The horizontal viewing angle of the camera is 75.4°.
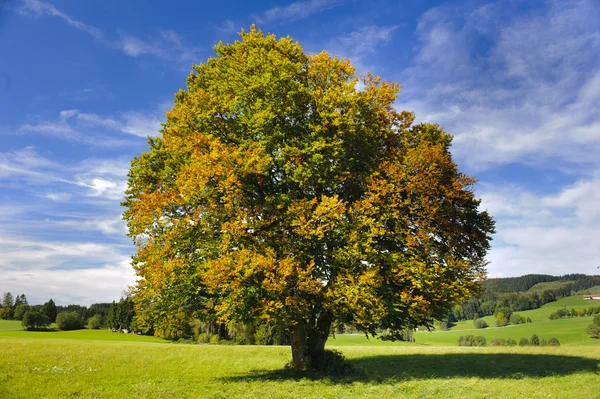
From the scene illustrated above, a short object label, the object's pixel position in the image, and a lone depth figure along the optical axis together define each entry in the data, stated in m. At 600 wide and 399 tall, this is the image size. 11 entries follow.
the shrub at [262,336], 72.06
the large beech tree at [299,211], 20.52
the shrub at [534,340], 98.69
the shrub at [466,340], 108.93
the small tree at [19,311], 141.62
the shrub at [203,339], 83.00
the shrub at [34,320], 117.31
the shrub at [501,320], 154.62
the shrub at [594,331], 96.05
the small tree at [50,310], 144.85
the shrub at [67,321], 131.25
